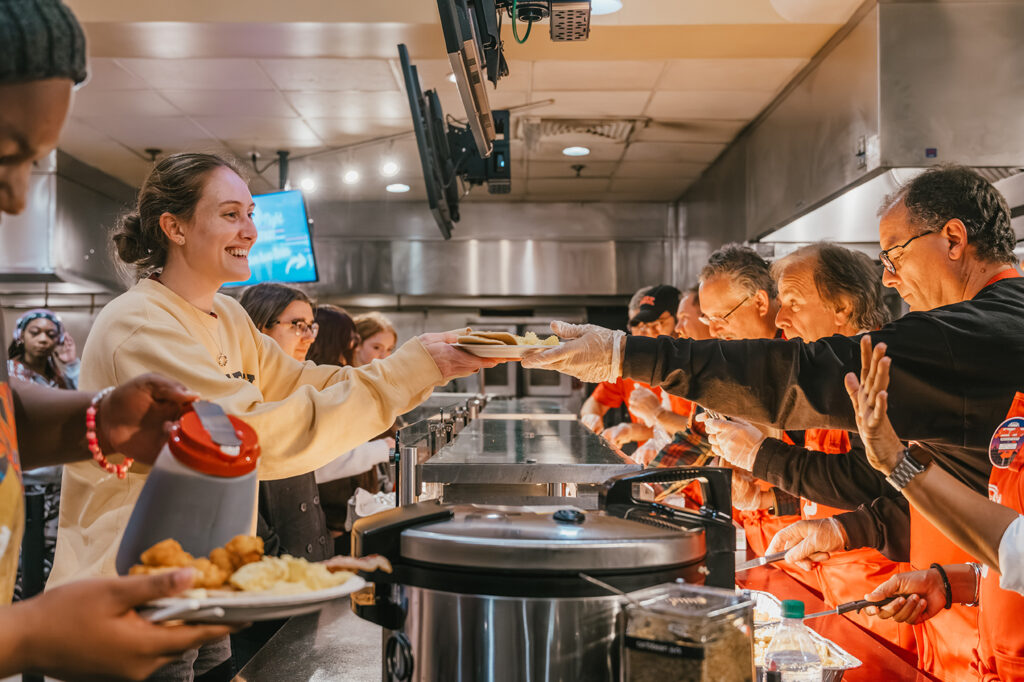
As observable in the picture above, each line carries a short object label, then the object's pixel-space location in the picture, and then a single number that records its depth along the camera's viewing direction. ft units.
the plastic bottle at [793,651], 4.09
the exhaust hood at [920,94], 11.51
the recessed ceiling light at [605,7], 12.06
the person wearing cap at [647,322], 16.21
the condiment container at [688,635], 2.82
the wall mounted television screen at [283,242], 19.11
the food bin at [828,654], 4.17
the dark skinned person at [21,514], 2.43
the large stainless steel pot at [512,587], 3.15
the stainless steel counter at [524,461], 6.83
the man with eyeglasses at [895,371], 5.46
